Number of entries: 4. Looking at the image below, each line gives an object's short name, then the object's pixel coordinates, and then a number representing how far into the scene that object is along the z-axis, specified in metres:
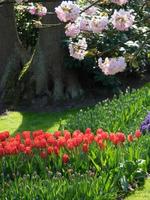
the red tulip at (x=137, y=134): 6.57
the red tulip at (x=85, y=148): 5.97
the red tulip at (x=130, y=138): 6.43
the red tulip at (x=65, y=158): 5.82
